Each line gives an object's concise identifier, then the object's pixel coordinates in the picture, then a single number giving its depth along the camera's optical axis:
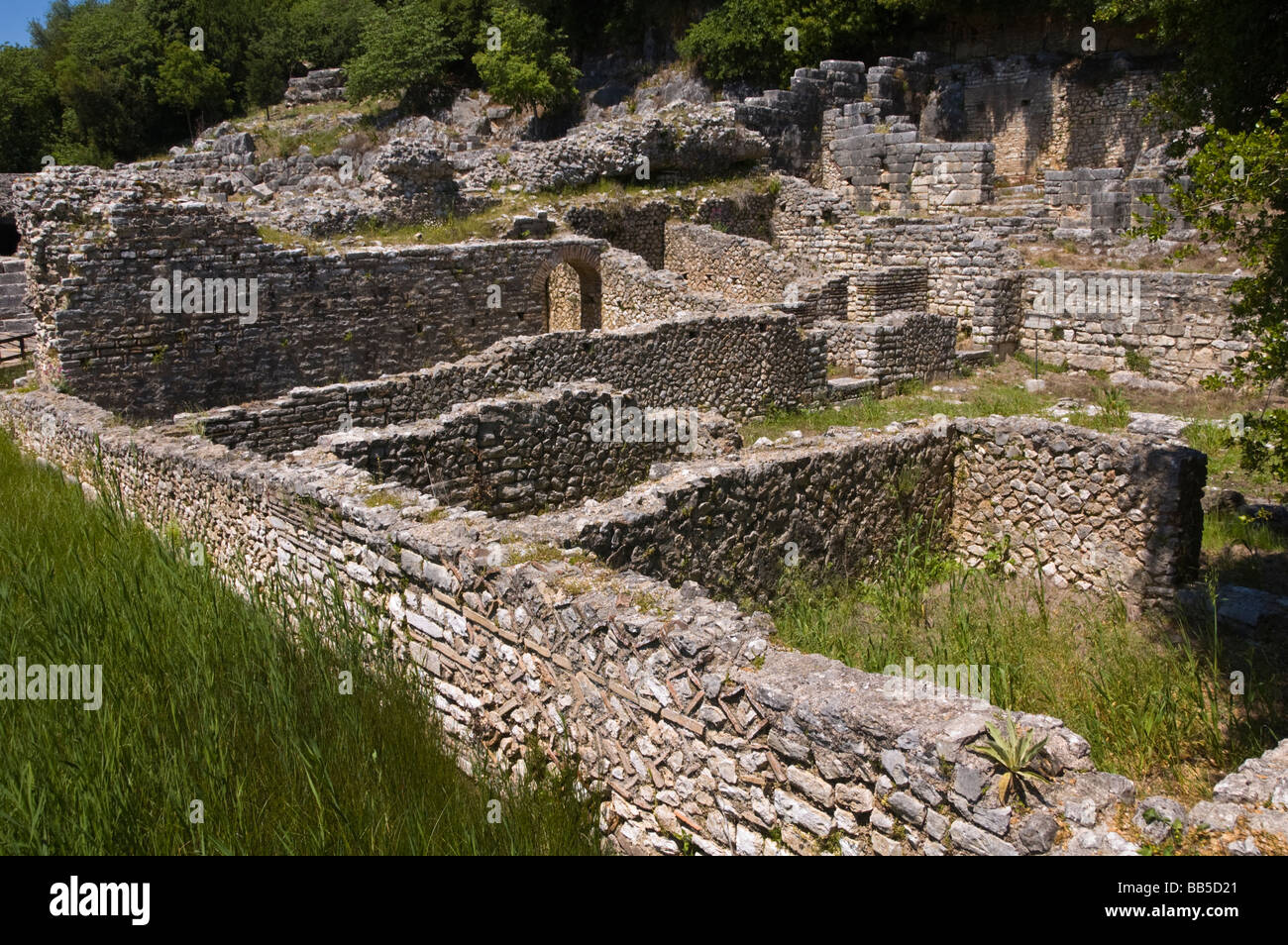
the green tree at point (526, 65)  33.62
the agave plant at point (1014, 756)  3.39
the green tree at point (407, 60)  37.16
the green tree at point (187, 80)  43.19
